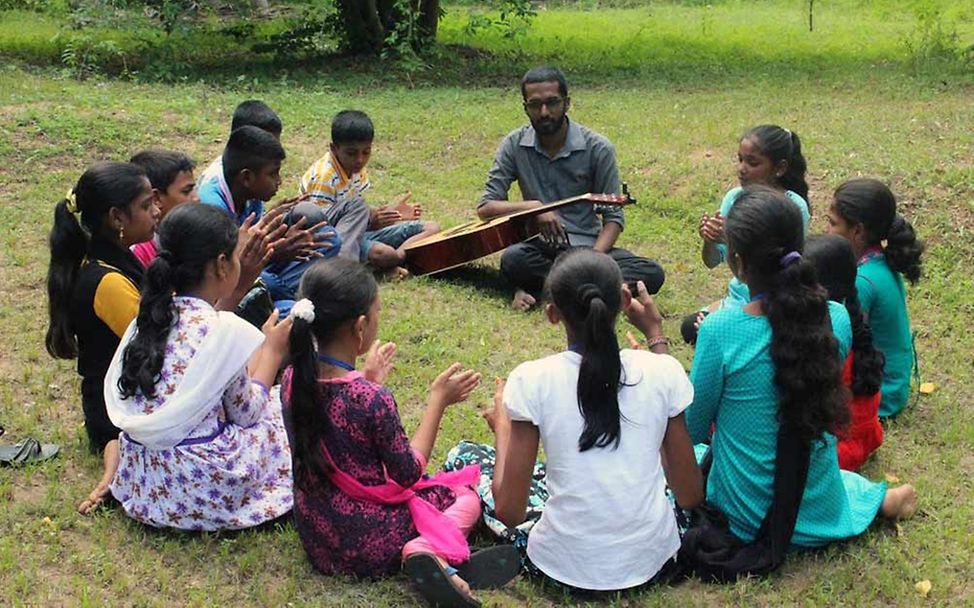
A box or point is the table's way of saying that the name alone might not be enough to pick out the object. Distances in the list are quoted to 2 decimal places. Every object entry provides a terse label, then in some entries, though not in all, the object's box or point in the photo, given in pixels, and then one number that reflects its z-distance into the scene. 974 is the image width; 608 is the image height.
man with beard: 6.44
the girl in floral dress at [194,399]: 3.65
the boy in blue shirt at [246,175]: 5.31
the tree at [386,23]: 14.78
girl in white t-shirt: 3.23
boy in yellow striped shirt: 6.42
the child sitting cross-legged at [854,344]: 4.18
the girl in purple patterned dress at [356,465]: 3.32
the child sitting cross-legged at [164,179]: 4.88
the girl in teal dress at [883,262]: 4.74
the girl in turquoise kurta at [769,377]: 3.39
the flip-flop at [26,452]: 4.38
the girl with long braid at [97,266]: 4.11
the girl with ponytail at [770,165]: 5.47
